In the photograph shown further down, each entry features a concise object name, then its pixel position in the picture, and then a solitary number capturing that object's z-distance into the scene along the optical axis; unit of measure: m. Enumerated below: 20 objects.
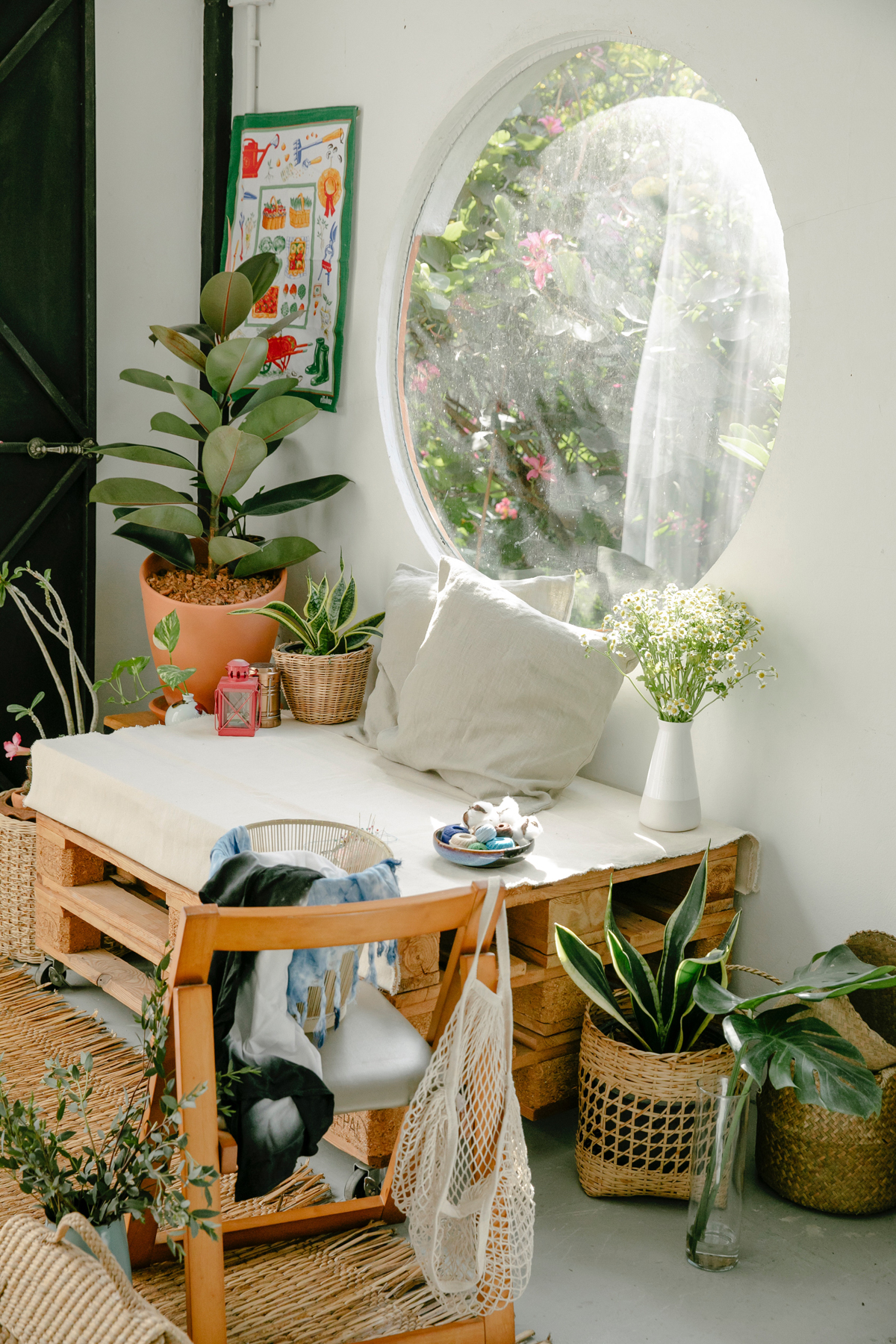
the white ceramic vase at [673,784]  2.64
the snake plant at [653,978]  2.33
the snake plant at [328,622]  3.41
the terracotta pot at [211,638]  3.48
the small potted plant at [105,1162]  1.77
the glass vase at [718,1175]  2.12
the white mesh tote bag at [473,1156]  1.79
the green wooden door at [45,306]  3.78
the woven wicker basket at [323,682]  3.35
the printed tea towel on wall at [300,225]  3.67
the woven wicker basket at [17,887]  3.21
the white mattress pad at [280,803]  2.54
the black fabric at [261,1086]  1.73
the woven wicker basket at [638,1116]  2.30
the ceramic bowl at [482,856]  2.39
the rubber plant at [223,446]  3.41
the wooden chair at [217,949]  1.59
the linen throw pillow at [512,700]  2.83
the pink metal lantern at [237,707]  3.25
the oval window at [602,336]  2.75
